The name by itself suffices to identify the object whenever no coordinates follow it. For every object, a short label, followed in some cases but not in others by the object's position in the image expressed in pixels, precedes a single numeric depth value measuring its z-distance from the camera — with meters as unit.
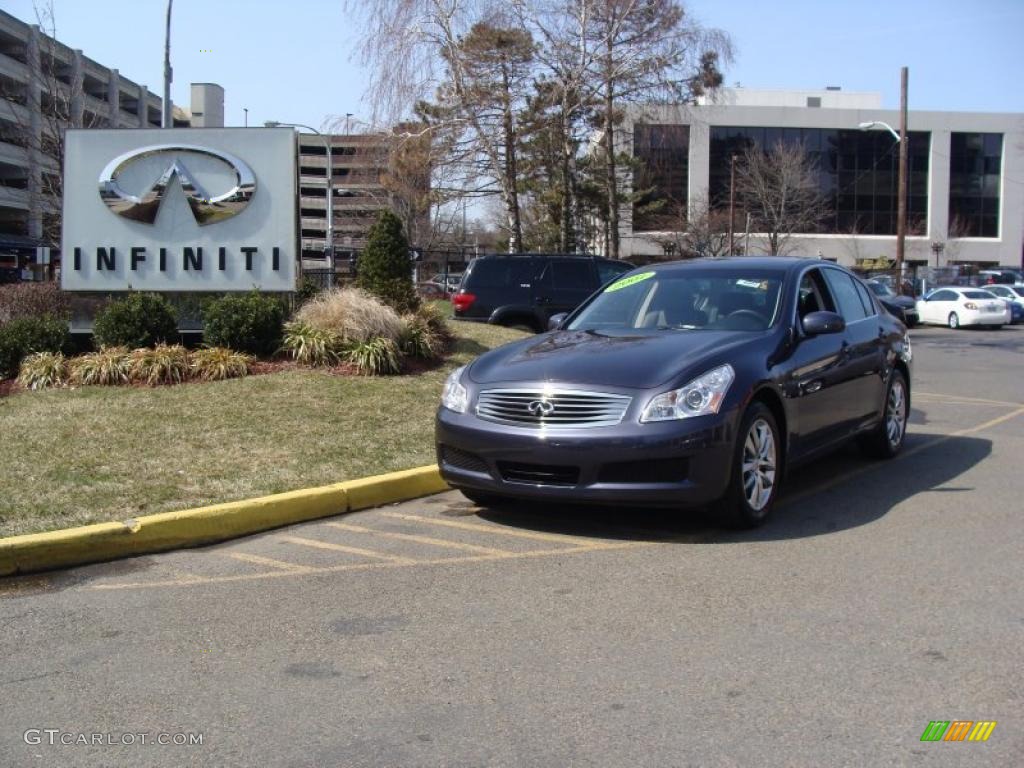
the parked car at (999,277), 49.47
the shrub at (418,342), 11.95
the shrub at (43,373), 10.61
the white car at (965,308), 31.33
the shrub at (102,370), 10.55
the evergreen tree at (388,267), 13.27
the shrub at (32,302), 12.84
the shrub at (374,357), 11.20
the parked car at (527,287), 16.56
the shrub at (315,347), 11.40
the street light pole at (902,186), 32.31
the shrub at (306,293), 14.05
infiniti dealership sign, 13.57
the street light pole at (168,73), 20.23
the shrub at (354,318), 11.54
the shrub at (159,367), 10.60
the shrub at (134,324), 11.42
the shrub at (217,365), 10.77
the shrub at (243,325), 11.68
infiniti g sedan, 5.72
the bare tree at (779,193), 57.03
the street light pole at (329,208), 30.50
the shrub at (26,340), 11.23
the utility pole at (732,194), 47.82
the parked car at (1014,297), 36.38
